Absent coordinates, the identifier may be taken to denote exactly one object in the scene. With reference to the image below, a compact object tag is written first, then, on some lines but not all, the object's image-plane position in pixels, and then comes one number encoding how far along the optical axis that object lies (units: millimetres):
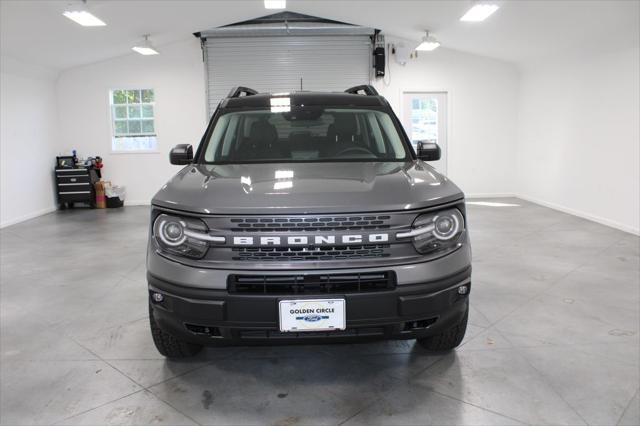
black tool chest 9398
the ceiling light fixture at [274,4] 7270
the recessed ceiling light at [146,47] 8664
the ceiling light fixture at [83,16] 6039
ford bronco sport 1933
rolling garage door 9977
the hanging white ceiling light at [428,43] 8625
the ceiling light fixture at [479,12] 6238
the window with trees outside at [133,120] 10125
